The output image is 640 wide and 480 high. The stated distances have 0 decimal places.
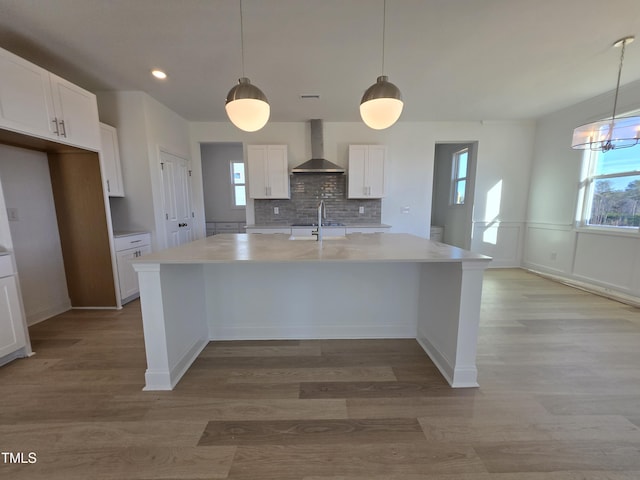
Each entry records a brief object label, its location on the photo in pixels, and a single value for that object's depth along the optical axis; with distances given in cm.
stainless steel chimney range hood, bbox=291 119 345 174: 419
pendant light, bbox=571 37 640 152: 218
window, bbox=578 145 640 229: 318
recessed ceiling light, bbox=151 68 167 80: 277
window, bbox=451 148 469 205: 520
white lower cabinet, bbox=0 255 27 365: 186
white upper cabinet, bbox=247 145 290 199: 439
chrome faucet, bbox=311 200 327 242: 221
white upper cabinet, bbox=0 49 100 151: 197
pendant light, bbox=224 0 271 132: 168
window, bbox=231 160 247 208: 637
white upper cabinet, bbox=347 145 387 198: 439
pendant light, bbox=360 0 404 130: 165
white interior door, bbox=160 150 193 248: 378
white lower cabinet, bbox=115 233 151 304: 301
